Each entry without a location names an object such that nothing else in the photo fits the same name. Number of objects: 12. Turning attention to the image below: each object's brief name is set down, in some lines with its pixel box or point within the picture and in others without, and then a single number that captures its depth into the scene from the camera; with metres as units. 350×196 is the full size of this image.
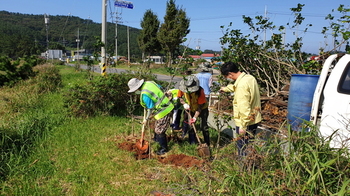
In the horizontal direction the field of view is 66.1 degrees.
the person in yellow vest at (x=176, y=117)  5.85
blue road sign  12.72
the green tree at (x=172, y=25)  26.33
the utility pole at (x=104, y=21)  11.55
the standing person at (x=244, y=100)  3.41
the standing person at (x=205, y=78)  6.79
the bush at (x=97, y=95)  6.93
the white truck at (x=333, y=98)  2.93
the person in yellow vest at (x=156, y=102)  4.47
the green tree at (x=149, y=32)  31.58
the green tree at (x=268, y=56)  6.07
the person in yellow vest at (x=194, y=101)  4.40
